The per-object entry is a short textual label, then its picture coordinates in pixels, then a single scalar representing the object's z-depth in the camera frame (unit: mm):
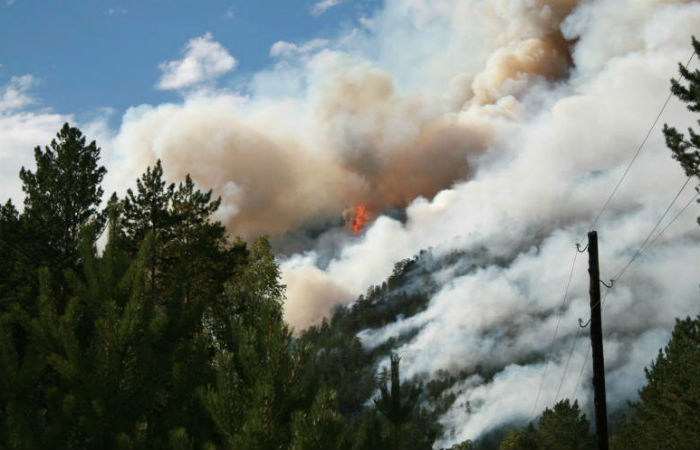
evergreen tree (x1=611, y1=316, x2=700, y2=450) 43656
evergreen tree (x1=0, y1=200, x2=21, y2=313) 30375
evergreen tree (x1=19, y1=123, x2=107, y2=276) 32094
